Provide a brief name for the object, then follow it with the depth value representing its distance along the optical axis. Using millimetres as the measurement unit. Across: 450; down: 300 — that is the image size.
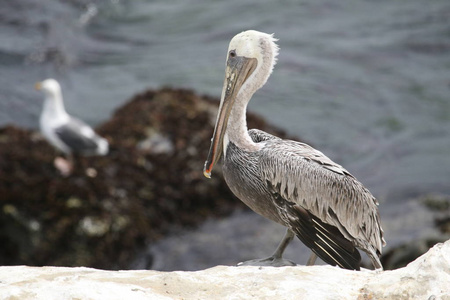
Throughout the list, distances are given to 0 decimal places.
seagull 19312
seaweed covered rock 16547
